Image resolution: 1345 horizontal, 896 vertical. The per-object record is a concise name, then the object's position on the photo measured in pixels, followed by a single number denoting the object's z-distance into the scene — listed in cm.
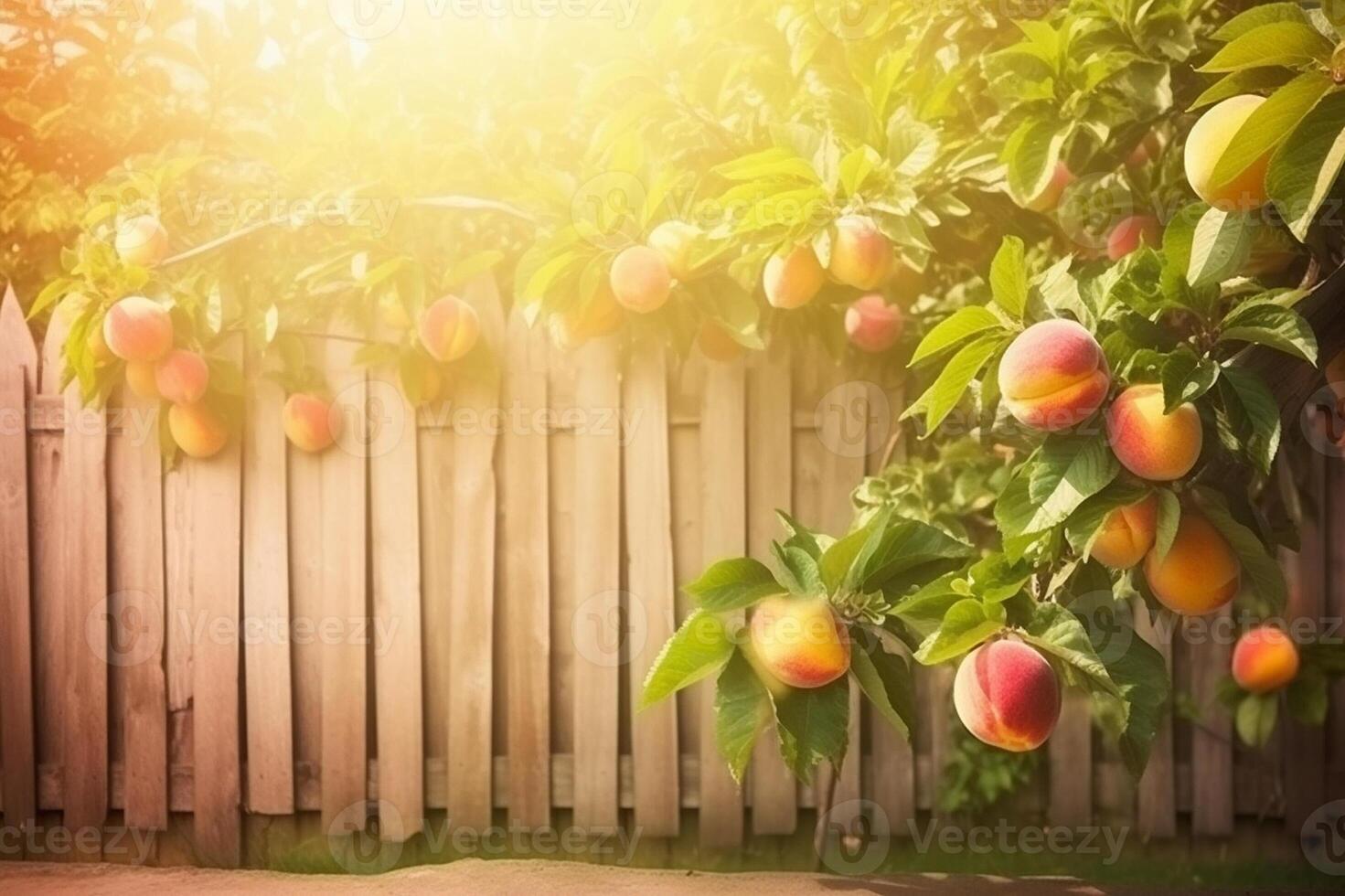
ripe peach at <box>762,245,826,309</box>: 286
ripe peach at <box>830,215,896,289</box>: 269
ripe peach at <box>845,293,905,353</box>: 363
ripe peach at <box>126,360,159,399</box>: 376
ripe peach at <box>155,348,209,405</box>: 378
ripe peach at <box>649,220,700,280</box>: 308
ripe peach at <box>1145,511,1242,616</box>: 204
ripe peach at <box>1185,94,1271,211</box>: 190
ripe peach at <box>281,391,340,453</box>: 395
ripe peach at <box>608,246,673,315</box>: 303
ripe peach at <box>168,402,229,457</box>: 394
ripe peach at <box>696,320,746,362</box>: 364
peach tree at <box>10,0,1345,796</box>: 197
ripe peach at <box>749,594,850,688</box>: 207
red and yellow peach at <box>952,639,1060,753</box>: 196
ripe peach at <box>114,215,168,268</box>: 369
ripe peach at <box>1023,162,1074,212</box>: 286
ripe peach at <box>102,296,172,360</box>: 359
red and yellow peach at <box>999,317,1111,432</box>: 191
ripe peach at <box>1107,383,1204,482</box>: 191
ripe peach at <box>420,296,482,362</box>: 374
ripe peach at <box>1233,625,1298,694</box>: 359
